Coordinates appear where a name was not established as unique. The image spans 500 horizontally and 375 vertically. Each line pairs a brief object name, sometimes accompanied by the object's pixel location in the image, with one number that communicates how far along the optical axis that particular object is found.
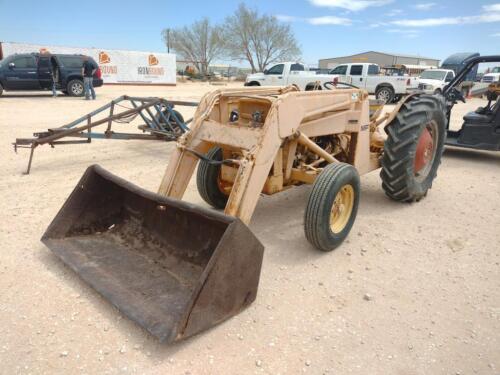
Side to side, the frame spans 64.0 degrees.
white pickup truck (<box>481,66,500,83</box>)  27.44
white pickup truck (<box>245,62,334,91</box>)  18.81
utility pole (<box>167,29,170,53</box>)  58.38
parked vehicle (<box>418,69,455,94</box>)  19.30
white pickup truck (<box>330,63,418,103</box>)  18.42
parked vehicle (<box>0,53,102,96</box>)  15.63
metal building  60.78
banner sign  24.00
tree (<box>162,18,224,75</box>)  55.46
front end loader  2.50
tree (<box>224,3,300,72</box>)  51.75
